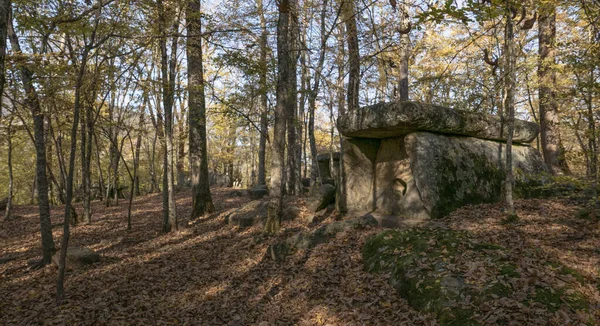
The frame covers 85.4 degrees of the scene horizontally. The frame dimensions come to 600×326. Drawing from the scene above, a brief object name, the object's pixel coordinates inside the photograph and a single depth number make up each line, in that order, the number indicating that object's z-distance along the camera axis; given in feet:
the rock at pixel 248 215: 31.12
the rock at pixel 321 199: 32.48
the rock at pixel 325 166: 52.47
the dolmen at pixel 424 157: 25.63
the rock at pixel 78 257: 23.77
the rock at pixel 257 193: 47.62
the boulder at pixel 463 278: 11.71
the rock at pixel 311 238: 22.38
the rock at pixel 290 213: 31.58
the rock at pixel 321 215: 30.04
